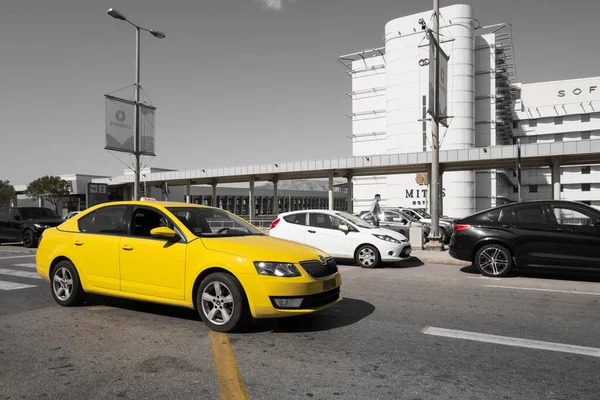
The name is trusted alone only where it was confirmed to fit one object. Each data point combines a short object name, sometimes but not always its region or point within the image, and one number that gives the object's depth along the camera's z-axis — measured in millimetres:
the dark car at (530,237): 8703
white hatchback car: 11125
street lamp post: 21891
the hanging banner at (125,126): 22600
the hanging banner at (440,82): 15148
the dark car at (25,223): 16688
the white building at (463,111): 53250
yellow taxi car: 4855
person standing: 15765
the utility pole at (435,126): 15008
